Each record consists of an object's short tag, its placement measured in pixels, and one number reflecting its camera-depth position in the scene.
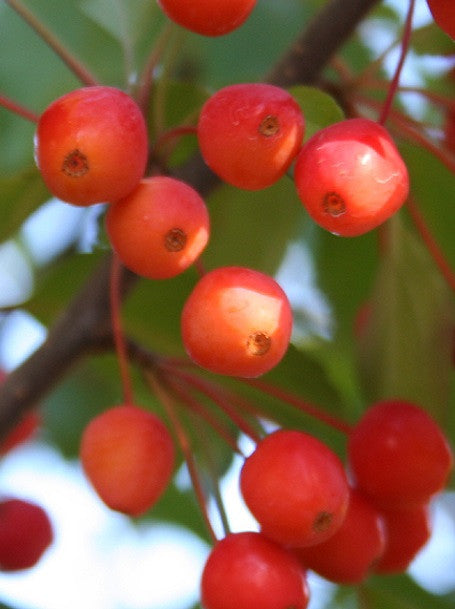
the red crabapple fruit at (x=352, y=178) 0.22
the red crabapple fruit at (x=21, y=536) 0.29
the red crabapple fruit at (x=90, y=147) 0.23
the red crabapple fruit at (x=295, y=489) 0.24
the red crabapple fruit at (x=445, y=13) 0.23
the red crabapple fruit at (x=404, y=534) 0.27
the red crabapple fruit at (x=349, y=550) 0.25
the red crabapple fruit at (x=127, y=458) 0.24
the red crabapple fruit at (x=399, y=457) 0.26
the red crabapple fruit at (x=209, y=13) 0.23
